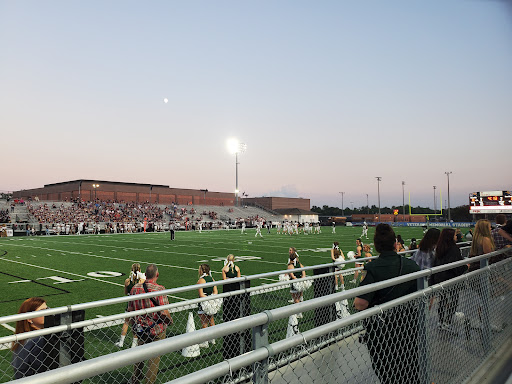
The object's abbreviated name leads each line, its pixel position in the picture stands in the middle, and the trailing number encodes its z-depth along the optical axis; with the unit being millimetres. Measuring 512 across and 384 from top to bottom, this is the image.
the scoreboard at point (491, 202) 47562
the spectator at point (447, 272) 4371
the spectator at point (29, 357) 3588
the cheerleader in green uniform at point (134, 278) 7176
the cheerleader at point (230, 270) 8594
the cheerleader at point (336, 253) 10938
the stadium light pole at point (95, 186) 72612
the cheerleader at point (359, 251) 12031
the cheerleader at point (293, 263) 9438
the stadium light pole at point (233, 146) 70312
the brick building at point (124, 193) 73175
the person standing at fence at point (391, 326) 3105
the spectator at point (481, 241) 5676
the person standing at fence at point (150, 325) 4820
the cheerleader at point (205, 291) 6594
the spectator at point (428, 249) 5883
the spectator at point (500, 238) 6208
